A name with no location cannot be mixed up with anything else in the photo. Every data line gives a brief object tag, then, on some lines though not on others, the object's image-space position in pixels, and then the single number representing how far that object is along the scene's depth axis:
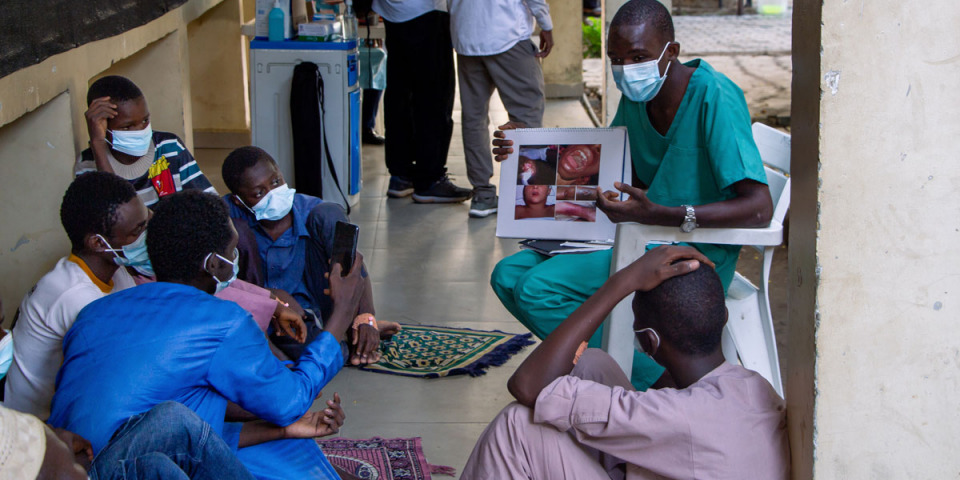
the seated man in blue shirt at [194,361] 2.11
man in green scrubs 2.83
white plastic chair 2.90
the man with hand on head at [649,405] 1.93
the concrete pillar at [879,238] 1.74
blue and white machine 5.96
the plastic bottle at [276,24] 5.94
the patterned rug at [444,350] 3.89
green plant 14.04
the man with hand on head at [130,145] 3.51
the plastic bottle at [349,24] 6.42
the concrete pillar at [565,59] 9.77
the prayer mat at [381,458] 3.07
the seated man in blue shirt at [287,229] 3.60
